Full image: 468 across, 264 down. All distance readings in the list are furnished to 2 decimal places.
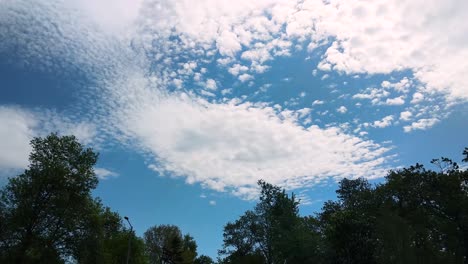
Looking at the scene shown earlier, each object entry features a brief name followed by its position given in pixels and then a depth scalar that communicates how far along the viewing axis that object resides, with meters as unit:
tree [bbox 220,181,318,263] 52.12
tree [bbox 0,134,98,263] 33.31
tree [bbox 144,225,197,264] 78.60
